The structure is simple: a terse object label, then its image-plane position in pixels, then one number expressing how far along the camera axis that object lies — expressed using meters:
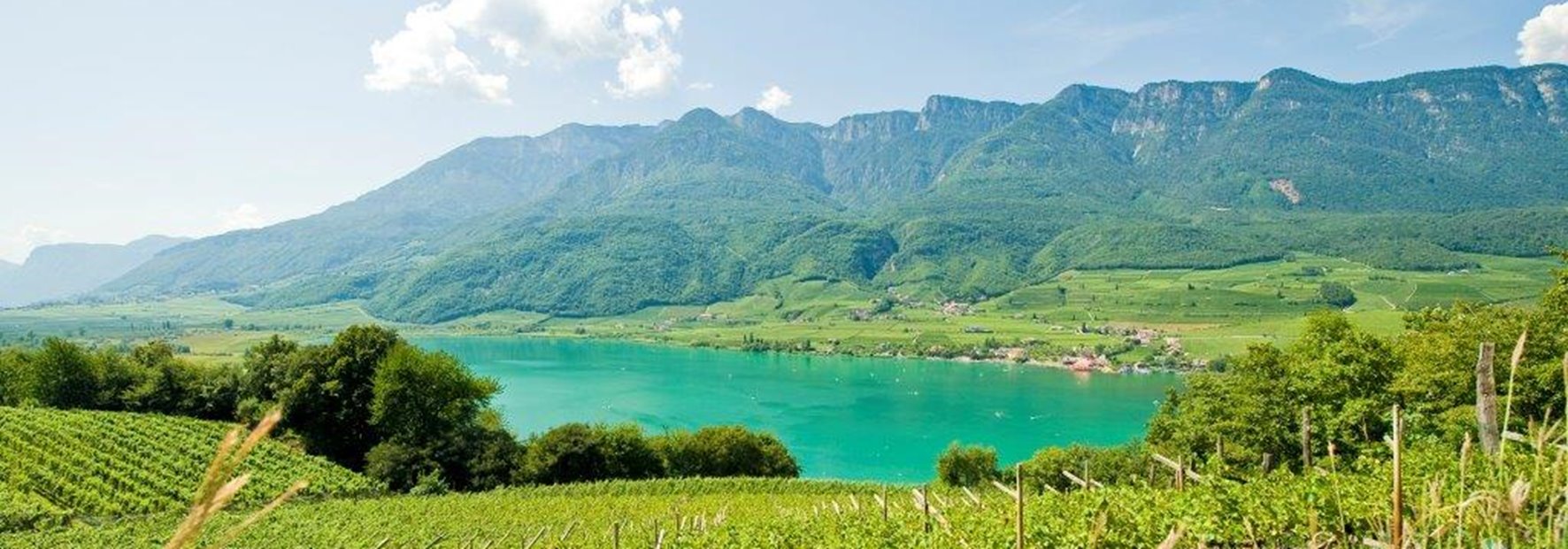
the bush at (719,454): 38.50
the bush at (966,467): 36.56
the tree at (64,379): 40.03
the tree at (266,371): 39.06
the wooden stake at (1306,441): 9.99
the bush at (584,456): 34.94
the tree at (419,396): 36.97
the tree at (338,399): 37.66
